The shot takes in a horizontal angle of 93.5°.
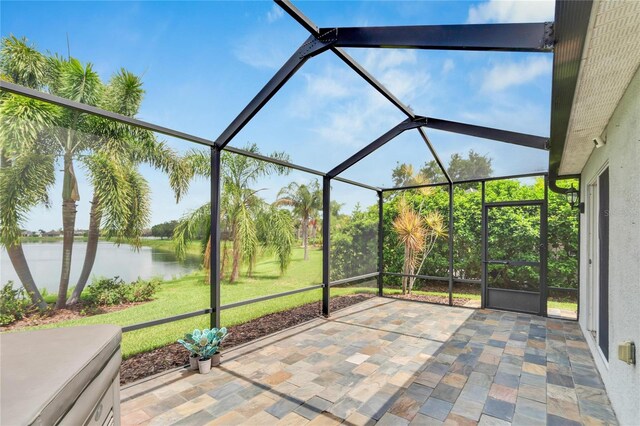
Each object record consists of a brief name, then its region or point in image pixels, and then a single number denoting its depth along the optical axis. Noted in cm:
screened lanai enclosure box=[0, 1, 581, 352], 263
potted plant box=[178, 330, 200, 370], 311
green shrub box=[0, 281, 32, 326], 224
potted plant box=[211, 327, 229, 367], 323
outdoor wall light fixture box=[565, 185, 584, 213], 450
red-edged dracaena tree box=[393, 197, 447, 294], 685
